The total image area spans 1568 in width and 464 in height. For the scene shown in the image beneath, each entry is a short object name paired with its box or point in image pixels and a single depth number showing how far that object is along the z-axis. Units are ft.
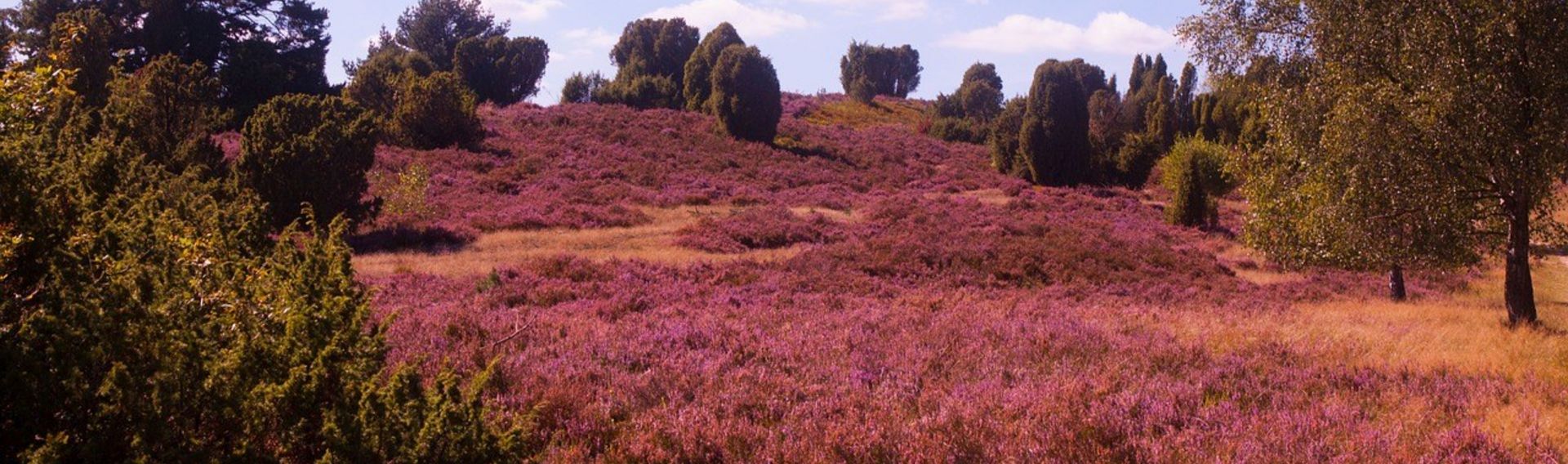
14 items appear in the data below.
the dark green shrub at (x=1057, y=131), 137.90
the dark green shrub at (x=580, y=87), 250.16
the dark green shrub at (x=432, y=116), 131.64
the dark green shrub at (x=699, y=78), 203.31
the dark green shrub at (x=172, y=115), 73.61
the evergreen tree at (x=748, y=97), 163.12
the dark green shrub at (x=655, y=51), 240.32
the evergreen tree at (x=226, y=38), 143.84
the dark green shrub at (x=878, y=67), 343.67
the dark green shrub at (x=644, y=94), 213.66
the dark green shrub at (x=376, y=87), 147.44
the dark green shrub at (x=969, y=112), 217.36
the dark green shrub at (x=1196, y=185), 101.24
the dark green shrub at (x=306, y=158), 74.18
